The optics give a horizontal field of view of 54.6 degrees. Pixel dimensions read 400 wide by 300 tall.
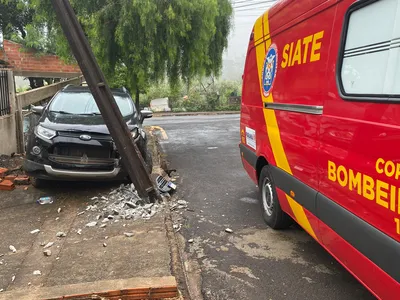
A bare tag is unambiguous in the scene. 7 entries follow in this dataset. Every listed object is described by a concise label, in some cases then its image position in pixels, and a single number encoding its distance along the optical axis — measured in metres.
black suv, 5.57
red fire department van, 2.23
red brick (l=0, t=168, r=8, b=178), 6.74
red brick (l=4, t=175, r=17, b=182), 6.51
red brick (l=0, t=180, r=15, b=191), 6.14
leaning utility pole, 4.77
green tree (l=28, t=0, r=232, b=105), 8.54
